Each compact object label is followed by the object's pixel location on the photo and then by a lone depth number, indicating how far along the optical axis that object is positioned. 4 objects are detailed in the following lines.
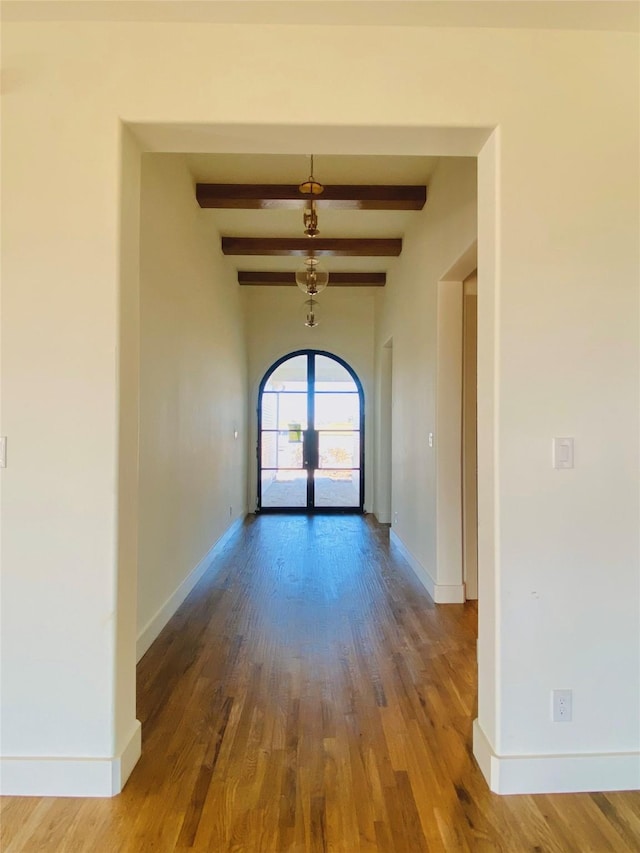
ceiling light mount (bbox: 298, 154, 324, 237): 3.35
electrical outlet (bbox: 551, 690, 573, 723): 1.74
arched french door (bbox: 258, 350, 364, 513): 7.40
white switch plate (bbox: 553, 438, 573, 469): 1.76
